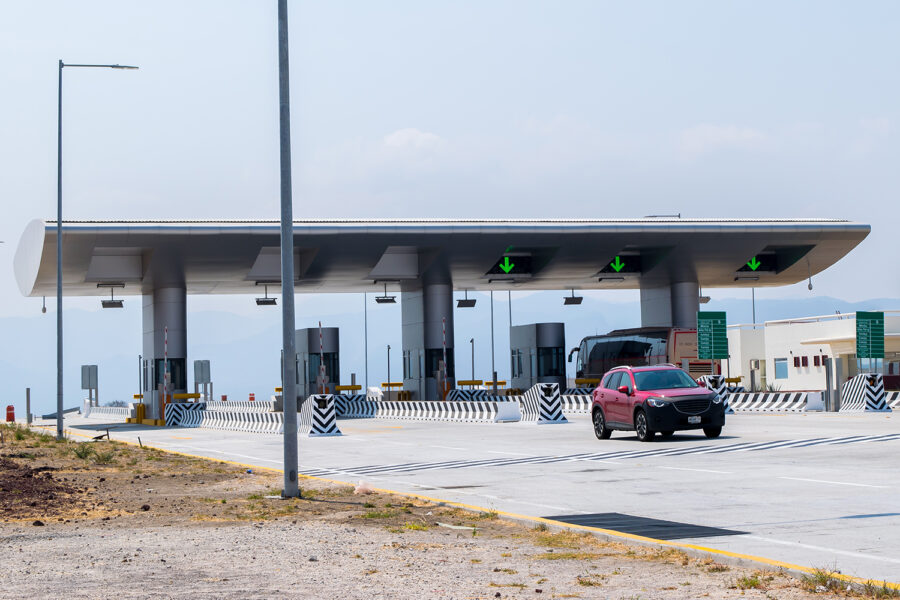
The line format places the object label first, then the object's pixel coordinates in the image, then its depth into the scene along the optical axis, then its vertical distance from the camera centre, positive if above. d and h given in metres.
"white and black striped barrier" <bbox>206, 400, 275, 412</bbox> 62.40 -1.66
